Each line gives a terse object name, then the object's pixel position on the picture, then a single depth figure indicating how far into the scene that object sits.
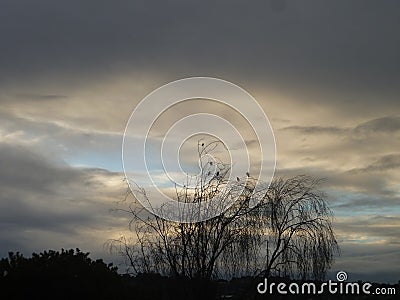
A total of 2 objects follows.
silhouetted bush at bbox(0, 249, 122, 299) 17.97
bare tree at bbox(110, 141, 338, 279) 23.86
